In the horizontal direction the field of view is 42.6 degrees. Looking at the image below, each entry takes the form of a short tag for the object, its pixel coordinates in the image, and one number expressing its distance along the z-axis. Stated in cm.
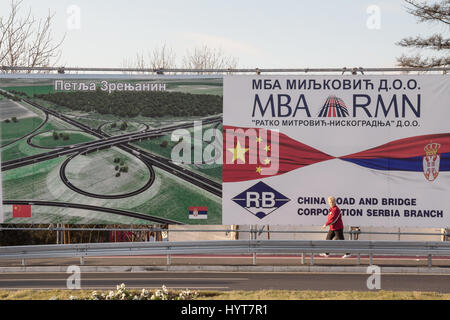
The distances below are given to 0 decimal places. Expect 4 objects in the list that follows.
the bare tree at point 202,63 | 4647
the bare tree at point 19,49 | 2931
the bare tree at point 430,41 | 2714
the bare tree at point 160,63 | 4494
